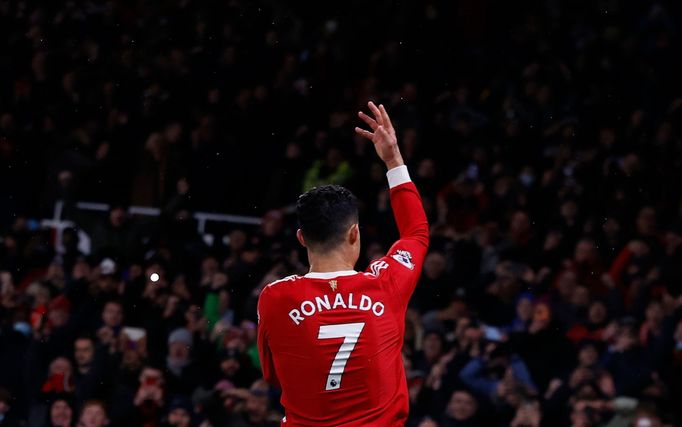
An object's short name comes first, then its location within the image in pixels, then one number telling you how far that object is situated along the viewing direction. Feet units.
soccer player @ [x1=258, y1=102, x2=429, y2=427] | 24.63
